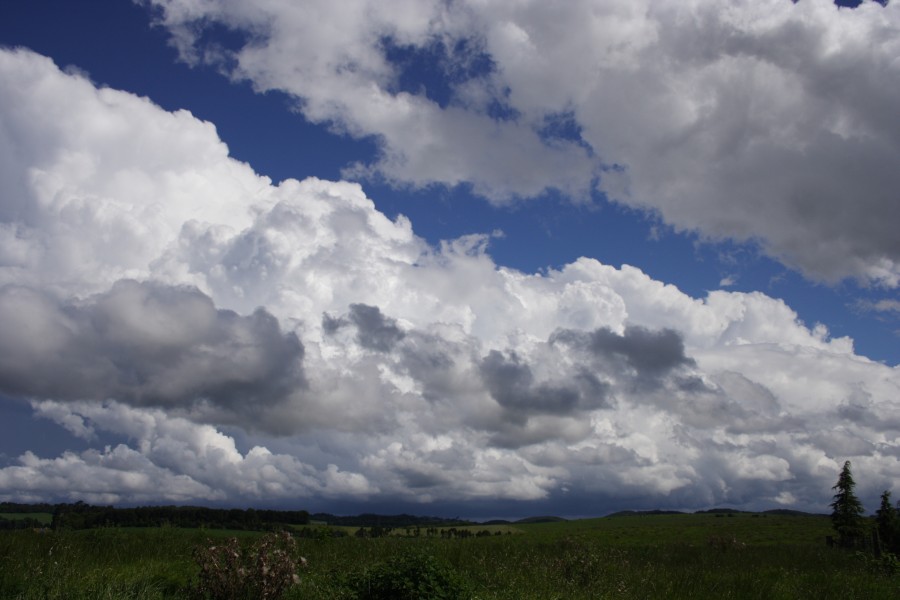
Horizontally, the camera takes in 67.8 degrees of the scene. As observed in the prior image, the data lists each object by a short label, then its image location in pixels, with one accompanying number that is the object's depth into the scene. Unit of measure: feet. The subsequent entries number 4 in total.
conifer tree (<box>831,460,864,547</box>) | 208.64
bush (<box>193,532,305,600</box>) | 32.48
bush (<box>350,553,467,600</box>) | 36.24
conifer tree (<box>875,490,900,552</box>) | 194.70
